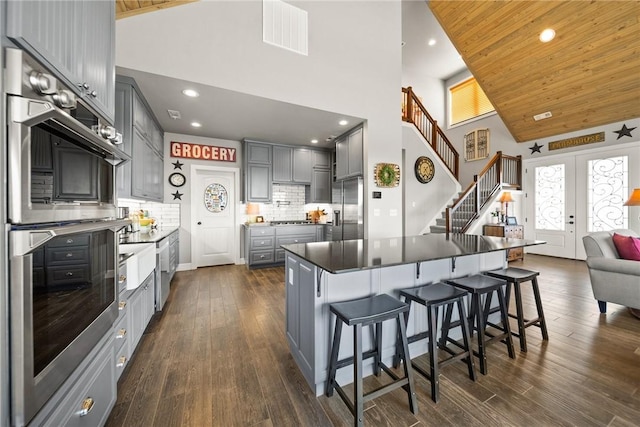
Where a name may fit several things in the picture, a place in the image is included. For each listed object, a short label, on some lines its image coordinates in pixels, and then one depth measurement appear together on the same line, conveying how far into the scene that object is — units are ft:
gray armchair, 8.66
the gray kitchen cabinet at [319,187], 19.43
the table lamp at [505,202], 18.39
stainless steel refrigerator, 14.57
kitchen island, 5.57
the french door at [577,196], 16.76
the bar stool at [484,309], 6.27
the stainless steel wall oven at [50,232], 2.55
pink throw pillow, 8.98
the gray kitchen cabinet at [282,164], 18.10
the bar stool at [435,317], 5.44
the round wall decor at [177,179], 16.24
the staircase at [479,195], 18.75
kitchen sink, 5.92
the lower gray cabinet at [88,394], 3.02
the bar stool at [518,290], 7.19
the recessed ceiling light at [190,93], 10.25
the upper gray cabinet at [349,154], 14.71
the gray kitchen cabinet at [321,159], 19.42
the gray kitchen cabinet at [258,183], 17.29
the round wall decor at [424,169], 20.75
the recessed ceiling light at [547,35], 14.79
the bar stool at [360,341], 4.61
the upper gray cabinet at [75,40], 2.70
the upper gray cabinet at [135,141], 8.98
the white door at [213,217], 17.08
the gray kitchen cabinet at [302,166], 18.72
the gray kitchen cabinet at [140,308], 6.41
